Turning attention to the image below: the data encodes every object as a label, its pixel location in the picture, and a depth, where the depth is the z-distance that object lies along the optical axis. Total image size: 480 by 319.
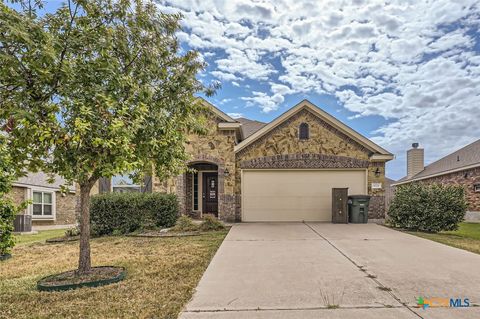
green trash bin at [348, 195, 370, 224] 12.79
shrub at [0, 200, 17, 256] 5.96
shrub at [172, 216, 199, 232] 11.17
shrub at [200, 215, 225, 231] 11.20
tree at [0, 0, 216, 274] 4.46
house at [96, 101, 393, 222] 13.62
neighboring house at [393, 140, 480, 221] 17.30
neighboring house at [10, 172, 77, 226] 16.75
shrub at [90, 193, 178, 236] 11.02
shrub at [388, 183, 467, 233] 11.02
